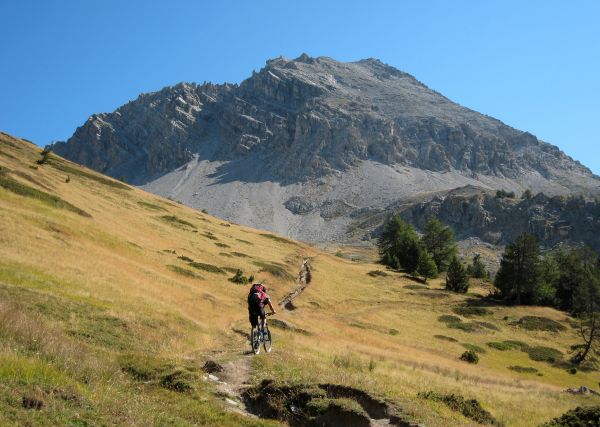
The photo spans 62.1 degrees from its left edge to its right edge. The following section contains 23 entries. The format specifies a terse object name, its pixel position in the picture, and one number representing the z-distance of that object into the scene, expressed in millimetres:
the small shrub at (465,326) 62725
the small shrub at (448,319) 65625
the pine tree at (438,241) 115375
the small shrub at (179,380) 14078
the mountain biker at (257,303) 21766
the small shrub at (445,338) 54794
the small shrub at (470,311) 72400
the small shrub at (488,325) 65938
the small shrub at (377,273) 94381
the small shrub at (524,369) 47719
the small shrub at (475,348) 52862
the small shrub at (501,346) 56438
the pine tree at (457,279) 90125
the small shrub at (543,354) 55175
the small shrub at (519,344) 58044
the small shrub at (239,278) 52219
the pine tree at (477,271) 119500
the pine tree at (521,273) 84488
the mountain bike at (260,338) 20891
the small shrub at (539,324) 69750
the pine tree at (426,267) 97625
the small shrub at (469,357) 46453
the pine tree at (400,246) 109688
